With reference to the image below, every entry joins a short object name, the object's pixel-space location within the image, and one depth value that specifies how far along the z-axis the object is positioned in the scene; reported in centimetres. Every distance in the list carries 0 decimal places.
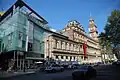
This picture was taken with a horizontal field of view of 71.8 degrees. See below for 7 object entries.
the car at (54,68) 1531
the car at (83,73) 852
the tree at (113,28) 1880
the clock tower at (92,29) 5684
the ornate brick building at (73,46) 2492
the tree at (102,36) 2081
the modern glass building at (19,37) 1907
